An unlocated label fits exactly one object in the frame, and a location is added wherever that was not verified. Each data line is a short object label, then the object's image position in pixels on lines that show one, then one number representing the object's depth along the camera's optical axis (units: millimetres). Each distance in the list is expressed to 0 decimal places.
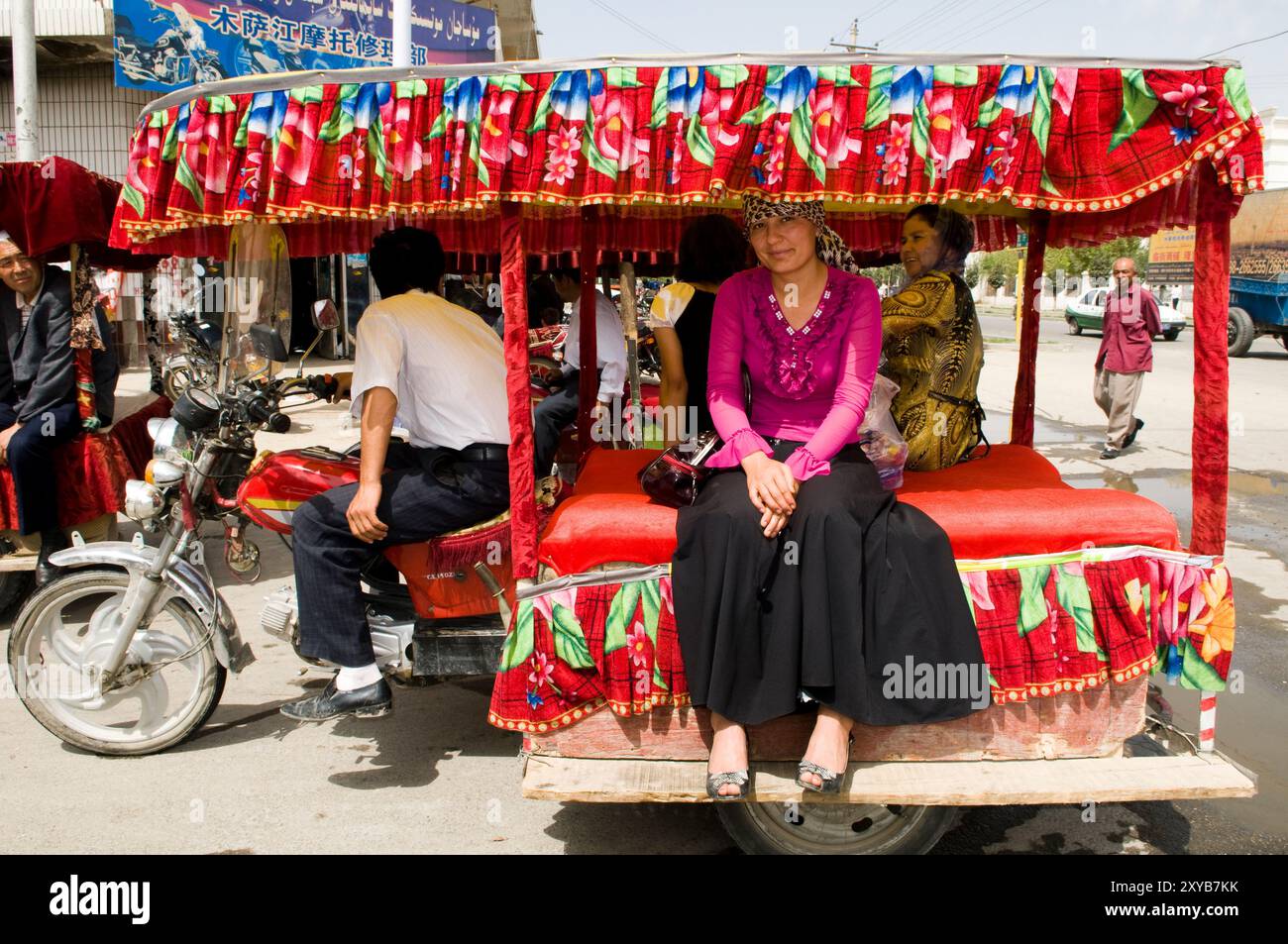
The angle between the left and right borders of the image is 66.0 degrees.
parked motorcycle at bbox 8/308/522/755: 3389
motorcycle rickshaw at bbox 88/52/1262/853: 2627
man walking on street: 9398
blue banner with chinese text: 11422
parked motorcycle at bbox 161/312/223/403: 3719
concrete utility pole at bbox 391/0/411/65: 9258
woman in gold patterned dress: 3646
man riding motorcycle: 3213
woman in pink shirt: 2676
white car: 26734
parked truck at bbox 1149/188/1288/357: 18500
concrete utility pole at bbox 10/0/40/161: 7215
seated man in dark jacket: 4672
